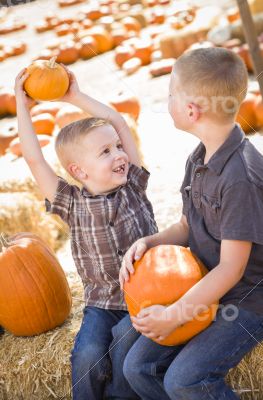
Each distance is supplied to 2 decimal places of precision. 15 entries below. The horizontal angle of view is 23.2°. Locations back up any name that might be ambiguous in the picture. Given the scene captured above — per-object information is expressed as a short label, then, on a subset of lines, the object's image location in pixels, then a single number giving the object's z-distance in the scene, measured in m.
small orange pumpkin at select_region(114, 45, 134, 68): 8.52
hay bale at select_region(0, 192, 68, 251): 3.85
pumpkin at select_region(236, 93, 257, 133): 5.20
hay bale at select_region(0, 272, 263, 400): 2.45
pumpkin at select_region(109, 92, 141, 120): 5.59
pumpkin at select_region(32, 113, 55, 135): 5.63
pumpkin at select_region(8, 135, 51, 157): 5.16
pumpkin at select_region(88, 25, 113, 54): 9.56
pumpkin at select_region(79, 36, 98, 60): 9.28
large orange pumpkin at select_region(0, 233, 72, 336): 2.55
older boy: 1.98
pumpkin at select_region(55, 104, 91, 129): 5.15
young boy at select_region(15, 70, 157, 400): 2.44
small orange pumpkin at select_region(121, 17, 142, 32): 10.06
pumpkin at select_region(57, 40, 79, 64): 9.44
